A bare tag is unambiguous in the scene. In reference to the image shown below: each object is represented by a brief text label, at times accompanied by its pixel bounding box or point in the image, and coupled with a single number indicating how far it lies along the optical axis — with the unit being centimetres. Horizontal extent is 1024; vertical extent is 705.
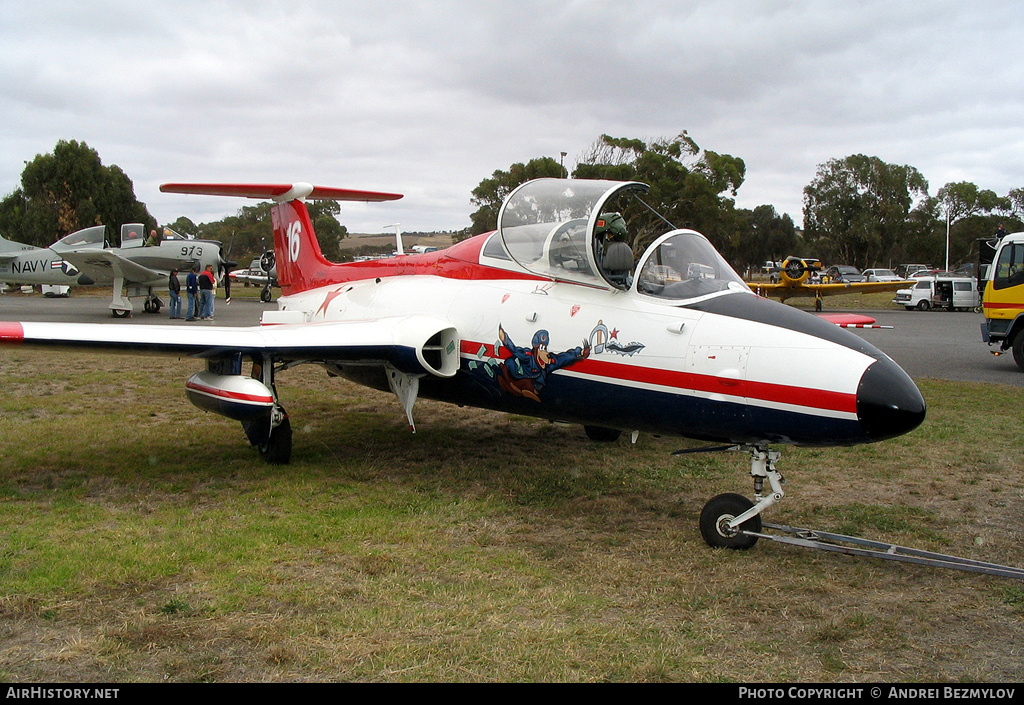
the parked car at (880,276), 5119
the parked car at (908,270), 6501
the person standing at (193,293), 2277
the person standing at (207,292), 2289
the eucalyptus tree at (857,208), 7550
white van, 3547
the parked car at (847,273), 5155
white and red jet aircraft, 487
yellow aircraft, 3106
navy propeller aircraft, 2391
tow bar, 471
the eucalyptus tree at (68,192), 5641
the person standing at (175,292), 2383
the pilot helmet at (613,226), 634
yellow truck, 1466
